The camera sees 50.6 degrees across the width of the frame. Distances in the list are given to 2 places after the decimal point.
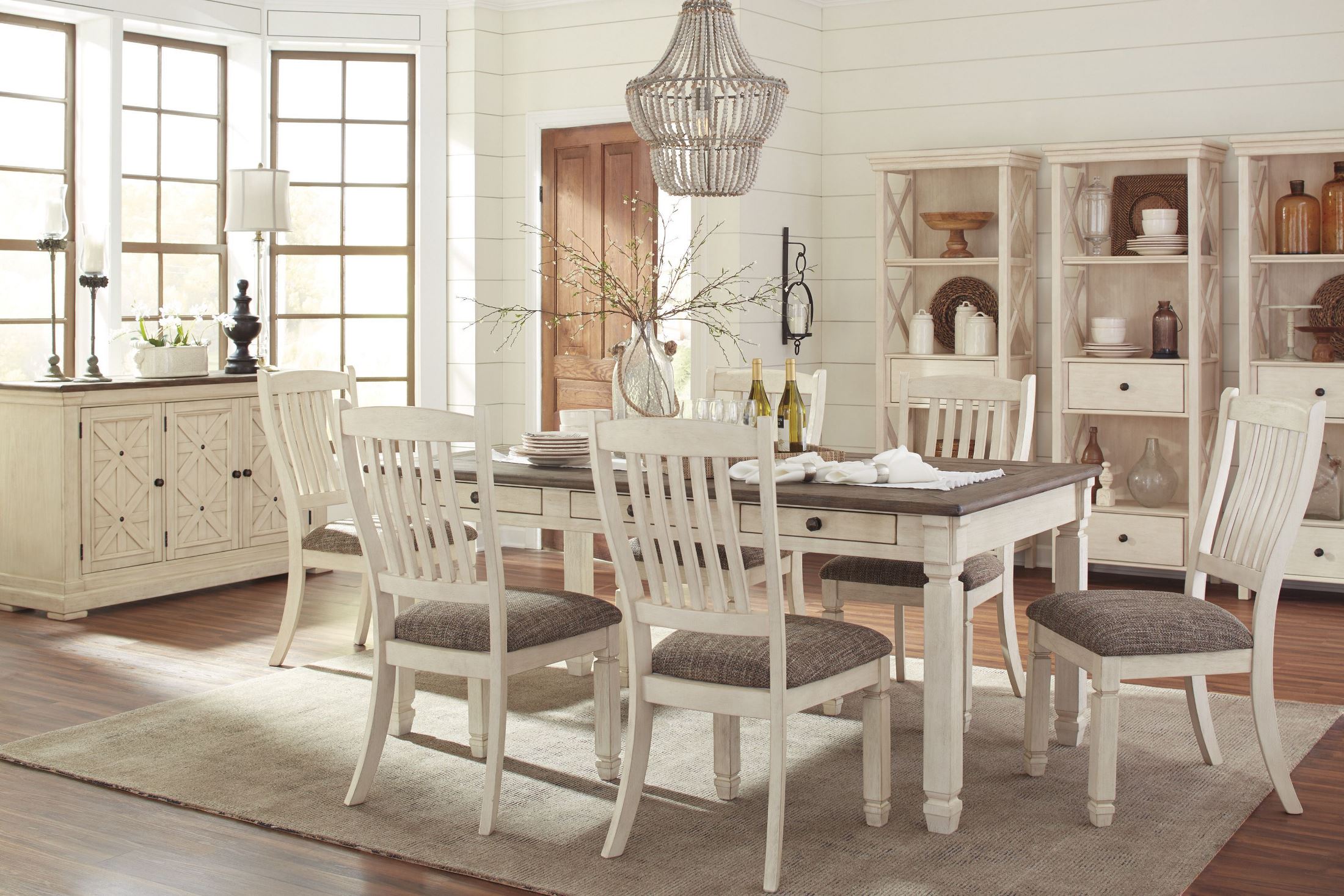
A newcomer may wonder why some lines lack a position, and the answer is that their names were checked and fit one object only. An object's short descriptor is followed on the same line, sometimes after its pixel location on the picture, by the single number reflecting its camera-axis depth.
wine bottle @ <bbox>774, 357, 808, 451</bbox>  3.87
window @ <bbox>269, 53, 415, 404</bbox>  6.85
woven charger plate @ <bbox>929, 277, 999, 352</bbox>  6.50
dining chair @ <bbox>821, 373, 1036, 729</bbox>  4.00
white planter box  5.78
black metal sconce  6.54
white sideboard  5.43
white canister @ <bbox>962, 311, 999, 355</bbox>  6.25
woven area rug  3.05
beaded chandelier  3.62
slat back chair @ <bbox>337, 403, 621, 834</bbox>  3.22
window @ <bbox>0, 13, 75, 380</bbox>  5.95
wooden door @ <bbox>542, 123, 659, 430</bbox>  6.68
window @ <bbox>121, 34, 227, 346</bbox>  6.38
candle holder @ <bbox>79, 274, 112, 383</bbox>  5.64
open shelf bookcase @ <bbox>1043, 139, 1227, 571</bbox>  5.80
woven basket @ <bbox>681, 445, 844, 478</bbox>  3.61
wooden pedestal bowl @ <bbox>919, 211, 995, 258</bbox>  6.33
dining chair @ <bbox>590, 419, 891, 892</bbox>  2.89
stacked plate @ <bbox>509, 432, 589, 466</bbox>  3.84
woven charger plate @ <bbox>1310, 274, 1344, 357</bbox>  5.73
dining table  3.15
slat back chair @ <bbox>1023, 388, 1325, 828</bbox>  3.24
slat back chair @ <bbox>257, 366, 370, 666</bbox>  4.61
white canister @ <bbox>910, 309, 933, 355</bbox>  6.44
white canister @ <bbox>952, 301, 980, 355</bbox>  6.35
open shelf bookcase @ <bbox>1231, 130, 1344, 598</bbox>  5.56
